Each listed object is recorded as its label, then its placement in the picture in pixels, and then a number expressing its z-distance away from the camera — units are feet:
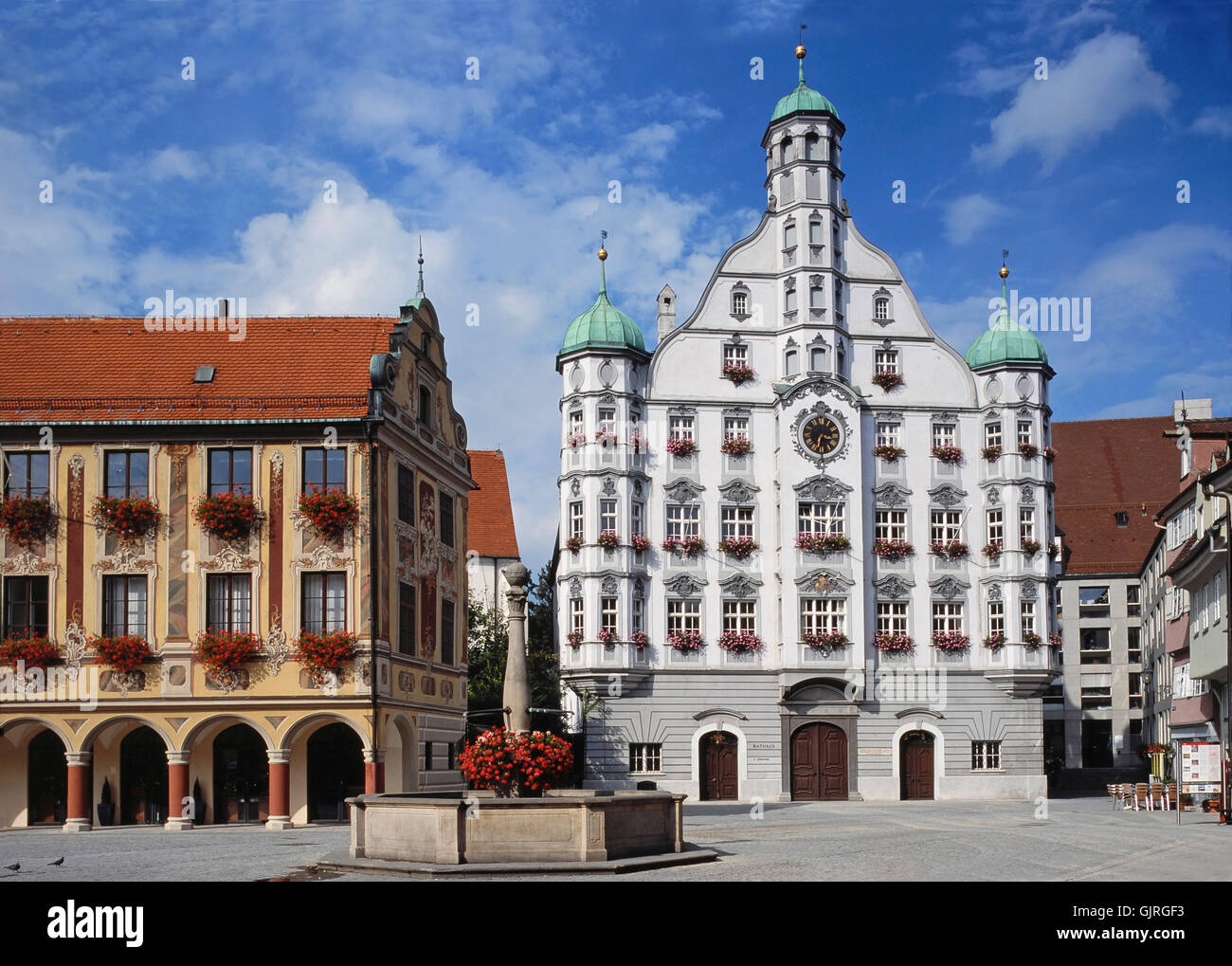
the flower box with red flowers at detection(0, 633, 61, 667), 115.34
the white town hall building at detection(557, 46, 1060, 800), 169.27
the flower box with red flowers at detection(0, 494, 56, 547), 117.80
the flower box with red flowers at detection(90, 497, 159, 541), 117.08
